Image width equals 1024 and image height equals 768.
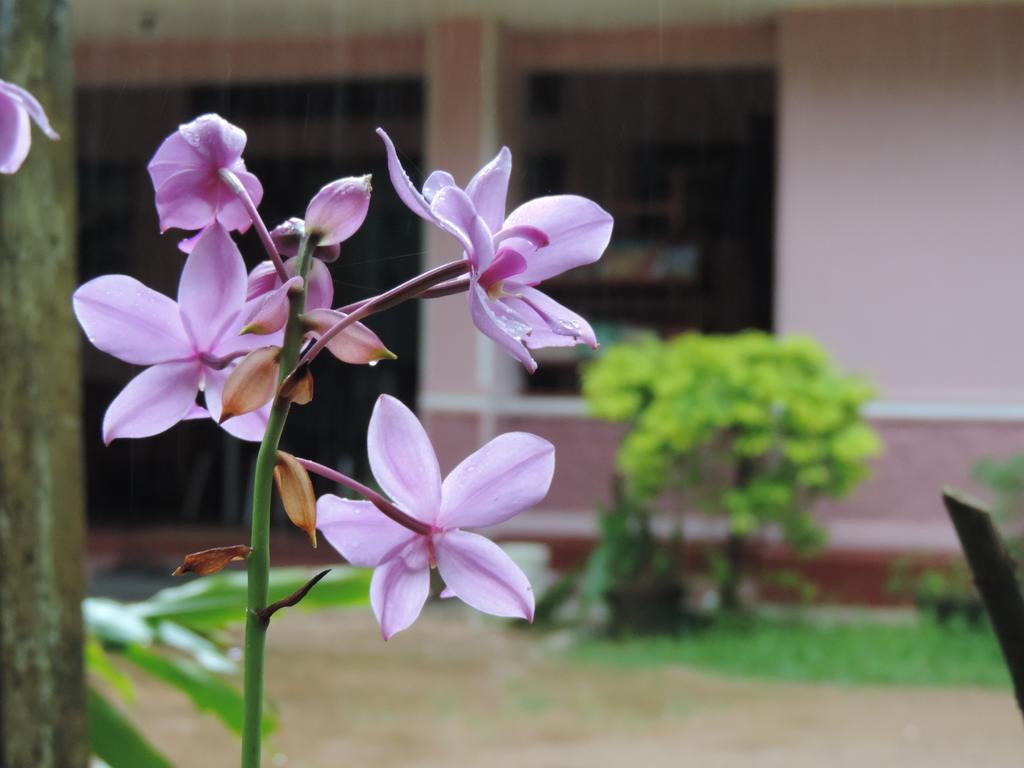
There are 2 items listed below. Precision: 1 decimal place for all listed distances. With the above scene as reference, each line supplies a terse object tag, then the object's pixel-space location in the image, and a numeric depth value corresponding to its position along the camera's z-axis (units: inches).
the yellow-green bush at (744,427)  273.0
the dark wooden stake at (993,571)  26.7
